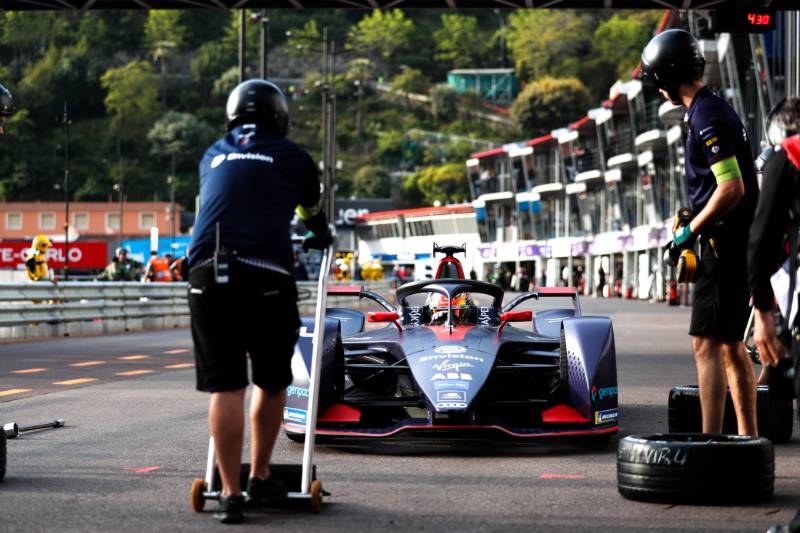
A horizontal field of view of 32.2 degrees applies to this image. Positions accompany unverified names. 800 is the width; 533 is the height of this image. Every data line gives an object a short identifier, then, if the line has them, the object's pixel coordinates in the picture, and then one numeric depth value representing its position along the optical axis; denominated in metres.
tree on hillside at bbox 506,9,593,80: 184.50
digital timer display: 19.36
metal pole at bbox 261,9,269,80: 36.44
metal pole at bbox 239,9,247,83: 33.25
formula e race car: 7.65
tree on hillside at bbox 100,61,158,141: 184.68
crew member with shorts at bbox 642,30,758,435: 6.44
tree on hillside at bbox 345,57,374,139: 191.88
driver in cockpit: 9.33
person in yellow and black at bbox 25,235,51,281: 27.25
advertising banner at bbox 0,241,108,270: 57.50
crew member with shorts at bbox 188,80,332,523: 5.36
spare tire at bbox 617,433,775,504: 5.77
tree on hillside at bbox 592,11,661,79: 172.12
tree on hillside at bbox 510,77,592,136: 157.00
